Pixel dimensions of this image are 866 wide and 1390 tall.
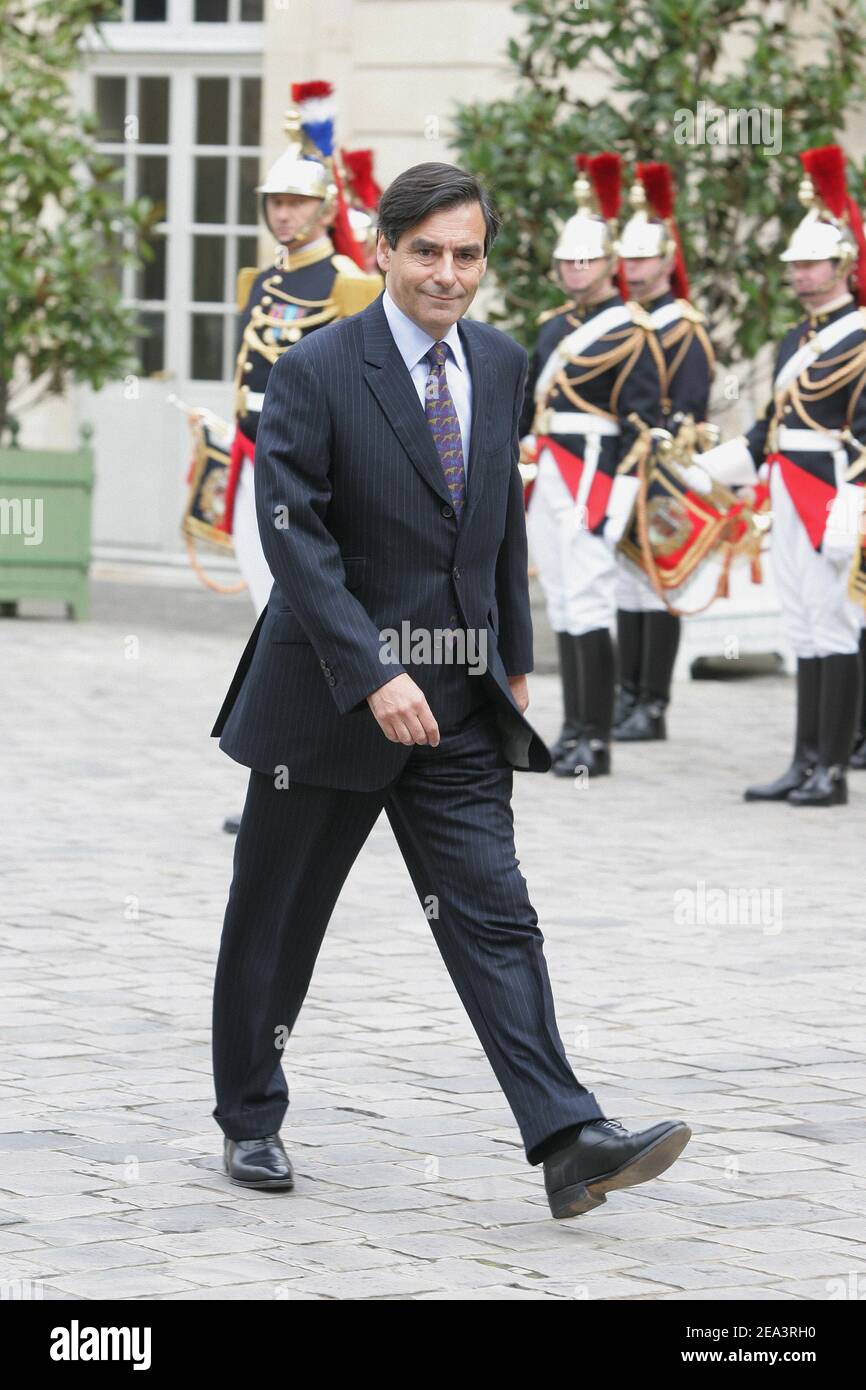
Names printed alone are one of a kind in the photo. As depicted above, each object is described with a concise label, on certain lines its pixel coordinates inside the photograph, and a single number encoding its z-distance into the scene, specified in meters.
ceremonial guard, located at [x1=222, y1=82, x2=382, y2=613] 16.03
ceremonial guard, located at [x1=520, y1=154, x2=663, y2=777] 19.89
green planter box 28.00
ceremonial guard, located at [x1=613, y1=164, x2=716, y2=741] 20.81
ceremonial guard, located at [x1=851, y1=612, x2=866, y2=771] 20.64
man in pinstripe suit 8.67
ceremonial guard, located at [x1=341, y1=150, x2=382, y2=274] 21.42
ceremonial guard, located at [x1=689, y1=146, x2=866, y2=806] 18.28
